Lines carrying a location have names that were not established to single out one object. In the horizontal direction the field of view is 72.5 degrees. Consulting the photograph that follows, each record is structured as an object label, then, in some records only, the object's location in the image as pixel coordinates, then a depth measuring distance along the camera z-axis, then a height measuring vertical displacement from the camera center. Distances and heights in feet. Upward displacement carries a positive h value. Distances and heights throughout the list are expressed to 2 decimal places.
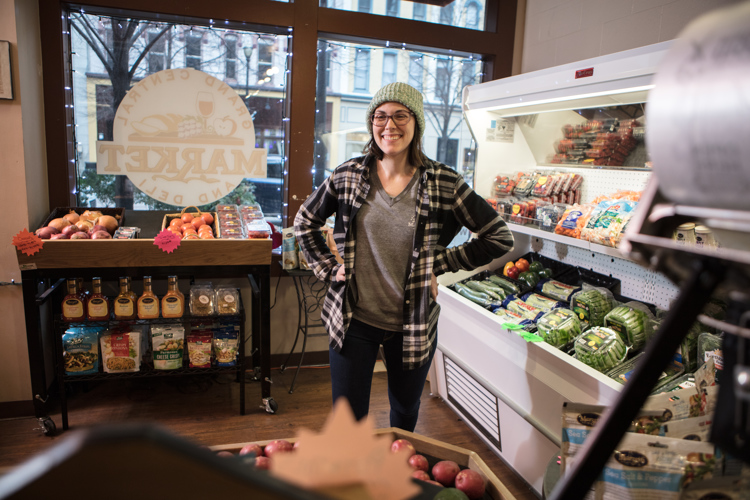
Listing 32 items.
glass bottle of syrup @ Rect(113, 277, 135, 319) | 9.33 -2.81
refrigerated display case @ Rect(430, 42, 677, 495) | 7.08 -1.46
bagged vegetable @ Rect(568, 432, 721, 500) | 2.98 -1.72
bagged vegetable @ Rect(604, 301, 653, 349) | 7.20 -2.13
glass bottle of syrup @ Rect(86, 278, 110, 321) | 9.19 -2.82
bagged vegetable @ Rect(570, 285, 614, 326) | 7.98 -2.10
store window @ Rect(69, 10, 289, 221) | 10.68 +1.61
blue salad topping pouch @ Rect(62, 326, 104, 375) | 9.23 -3.66
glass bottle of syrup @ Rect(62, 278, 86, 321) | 9.05 -2.82
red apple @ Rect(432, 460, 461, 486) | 3.94 -2.37
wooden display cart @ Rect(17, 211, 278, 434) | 8.80 -2.12
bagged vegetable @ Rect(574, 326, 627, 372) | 6.89 -2.42
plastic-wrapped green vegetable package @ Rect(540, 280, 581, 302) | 8.87 -2.12
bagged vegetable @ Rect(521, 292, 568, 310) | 8.64 -2.28
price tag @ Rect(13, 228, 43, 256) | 8.50 -1.63
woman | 6.30 -1.12
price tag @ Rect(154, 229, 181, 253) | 9.08 -1.60
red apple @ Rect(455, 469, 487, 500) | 3.76 -2.34
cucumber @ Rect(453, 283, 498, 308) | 9.19 -2.40
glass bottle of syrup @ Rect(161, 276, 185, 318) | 9.54 -2.81
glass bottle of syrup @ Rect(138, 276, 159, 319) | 9.40 -2.81
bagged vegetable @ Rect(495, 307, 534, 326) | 8.27 -2.48
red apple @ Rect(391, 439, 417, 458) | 4.03 -2.25
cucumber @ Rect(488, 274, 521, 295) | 9.39 -2.20
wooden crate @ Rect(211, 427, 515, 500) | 4.03 -2.38
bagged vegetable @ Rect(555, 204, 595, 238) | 7.82 -0.80
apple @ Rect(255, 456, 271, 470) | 3.54 -2.12
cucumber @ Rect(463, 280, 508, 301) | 9.29 -2.29
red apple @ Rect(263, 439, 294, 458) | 3.85 -2.19
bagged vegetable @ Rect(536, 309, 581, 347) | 7.59 -2.36
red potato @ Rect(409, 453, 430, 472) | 4.05 -2.35
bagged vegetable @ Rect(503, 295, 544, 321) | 8.46 -2.38
